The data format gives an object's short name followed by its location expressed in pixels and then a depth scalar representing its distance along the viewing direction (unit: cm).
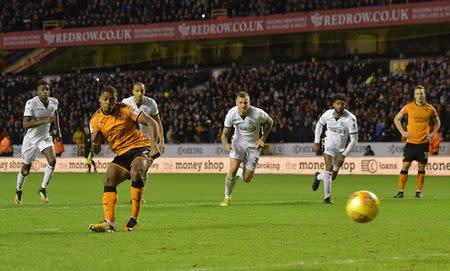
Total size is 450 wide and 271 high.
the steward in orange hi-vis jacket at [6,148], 4019
